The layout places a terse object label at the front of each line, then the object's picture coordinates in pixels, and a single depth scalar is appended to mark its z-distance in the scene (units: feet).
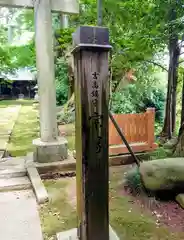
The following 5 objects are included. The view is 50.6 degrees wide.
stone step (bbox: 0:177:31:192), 10.57
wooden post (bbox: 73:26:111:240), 5.28
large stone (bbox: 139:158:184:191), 8.69
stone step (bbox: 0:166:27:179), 11.54
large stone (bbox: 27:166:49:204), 9.17
